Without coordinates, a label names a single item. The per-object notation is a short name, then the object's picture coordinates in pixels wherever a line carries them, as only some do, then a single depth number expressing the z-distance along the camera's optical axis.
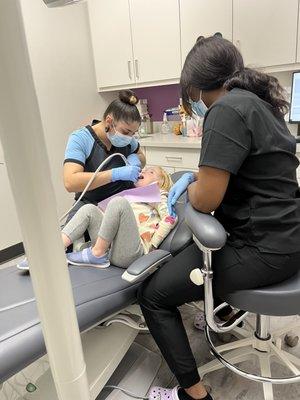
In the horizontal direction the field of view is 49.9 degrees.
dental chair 0.95
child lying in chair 1.32
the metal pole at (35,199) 0.36
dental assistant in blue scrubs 1.60
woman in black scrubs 0.96
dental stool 0.98
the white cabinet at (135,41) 2.71
